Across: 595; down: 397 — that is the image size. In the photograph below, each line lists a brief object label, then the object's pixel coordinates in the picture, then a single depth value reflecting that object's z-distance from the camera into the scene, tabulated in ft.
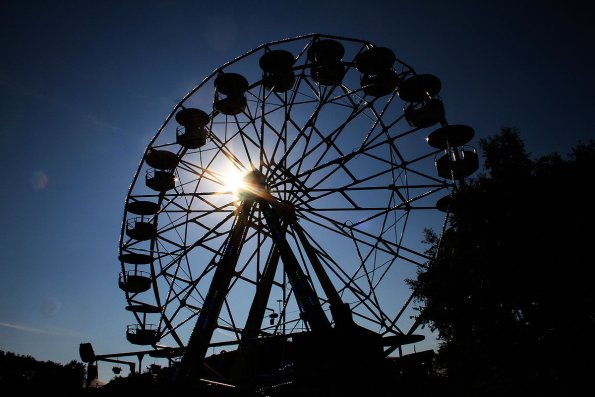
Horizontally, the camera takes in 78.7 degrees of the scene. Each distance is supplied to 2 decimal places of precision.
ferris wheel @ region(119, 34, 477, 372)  38.88
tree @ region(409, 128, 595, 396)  45.01
